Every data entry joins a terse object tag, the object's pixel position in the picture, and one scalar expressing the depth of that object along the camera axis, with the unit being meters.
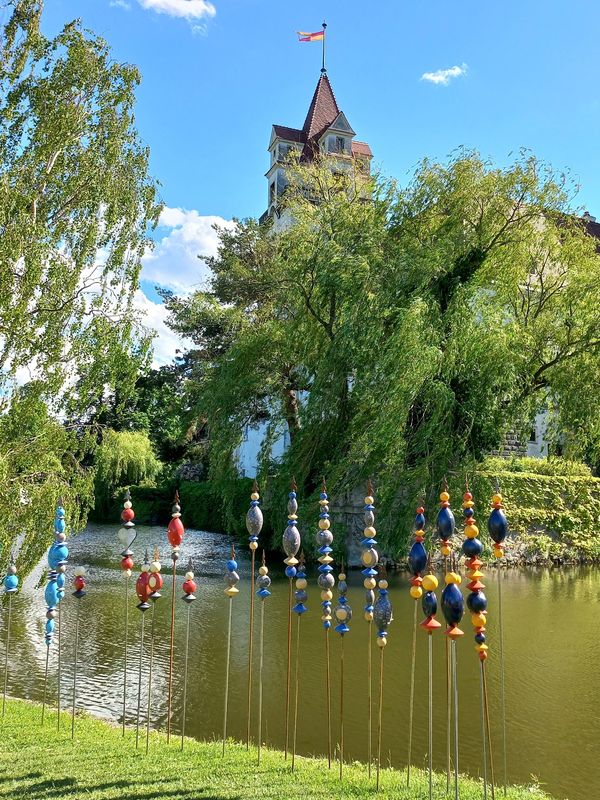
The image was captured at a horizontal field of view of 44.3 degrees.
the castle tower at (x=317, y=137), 34.41
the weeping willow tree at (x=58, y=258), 6.75
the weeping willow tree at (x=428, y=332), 13.89
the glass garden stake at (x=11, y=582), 5.82
